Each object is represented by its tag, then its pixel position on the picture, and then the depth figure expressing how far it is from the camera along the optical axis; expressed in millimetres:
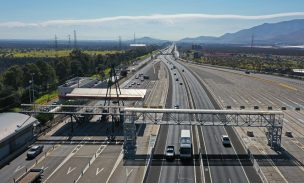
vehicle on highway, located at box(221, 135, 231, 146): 57906
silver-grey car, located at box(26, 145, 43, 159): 52275
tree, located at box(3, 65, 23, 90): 97375
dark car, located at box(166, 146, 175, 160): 51188
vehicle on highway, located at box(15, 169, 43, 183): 41438
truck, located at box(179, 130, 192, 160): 51094
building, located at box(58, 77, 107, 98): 85875
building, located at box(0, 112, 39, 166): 52344
